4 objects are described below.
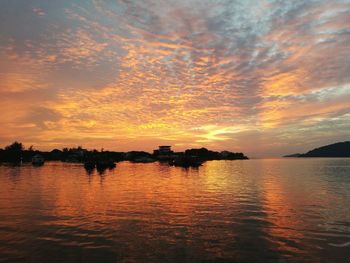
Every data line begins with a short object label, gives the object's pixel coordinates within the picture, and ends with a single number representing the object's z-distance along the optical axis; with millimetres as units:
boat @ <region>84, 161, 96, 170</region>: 132100
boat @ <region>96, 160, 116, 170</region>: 134500
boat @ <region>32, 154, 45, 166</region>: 173500
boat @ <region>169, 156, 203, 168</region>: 159625
